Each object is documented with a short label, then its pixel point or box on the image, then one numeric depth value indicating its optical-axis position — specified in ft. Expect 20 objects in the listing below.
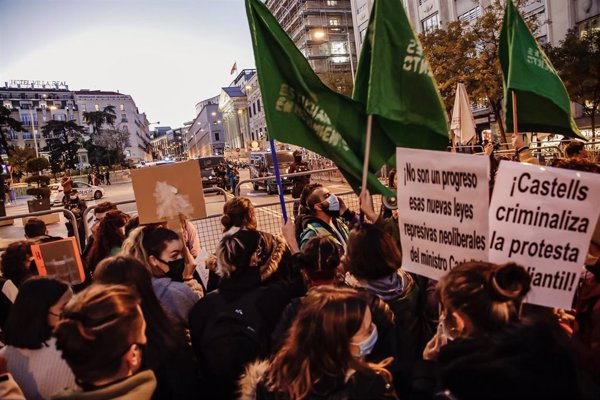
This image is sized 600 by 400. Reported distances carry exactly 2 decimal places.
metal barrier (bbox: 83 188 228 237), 22.93
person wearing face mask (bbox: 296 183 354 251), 14.04
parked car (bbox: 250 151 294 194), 62.54
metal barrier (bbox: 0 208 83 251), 20.79
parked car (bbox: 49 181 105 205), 96.48
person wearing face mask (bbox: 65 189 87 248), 24.12
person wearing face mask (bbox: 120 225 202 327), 9.74
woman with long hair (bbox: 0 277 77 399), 7.70
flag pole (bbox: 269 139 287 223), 10.72
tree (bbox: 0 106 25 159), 132.32
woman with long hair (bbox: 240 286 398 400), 5.84
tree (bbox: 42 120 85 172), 248.32
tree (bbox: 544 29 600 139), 64.28
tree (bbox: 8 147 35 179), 150.30
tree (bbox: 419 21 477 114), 77.15
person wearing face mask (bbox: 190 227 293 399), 8.48
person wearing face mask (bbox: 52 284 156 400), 5.83
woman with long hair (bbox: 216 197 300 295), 10.23
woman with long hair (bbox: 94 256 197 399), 7.66
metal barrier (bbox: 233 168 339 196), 22.52
